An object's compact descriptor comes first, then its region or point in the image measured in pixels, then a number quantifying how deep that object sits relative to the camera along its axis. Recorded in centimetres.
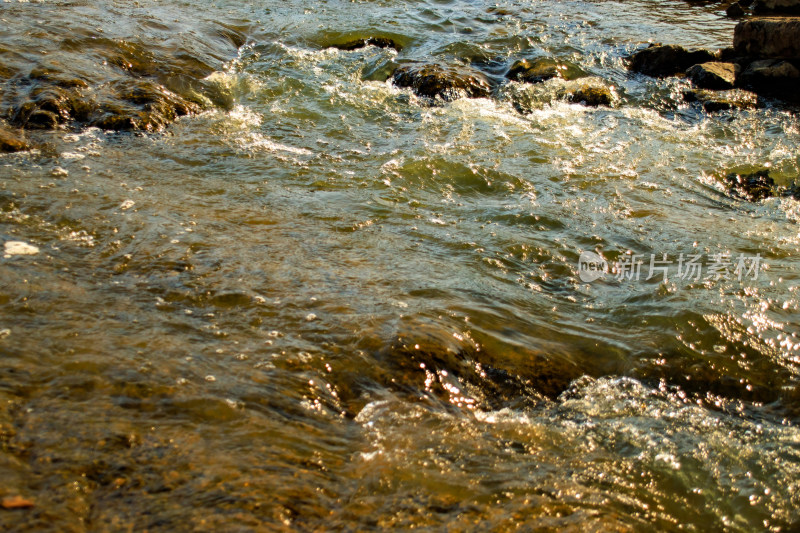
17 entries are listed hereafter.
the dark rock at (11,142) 648
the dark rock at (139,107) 748
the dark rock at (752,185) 707
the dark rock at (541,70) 1042
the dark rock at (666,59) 1077
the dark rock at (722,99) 941
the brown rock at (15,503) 253
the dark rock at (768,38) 1026
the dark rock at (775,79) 1000
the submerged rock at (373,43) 1157
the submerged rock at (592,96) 962
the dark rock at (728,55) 1095
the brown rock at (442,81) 968
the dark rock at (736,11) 1366
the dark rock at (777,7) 1297
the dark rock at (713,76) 1009
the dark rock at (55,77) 793
